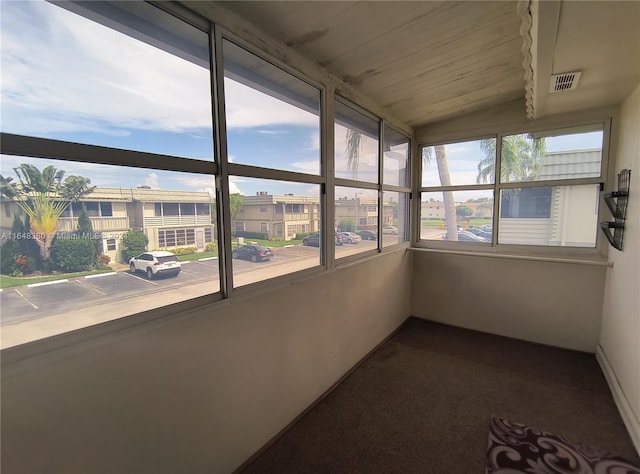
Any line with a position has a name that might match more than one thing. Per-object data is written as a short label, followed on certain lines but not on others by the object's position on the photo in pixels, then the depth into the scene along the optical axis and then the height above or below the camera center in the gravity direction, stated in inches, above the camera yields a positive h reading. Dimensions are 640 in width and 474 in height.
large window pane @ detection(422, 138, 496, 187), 128.5 +21.2
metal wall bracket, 88.2 -0.5
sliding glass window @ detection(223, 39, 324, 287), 61.3 +10.3
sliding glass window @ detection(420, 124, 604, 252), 111.4 +8.0
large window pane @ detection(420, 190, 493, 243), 131.1 -3.8
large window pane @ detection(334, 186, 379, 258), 94.7 -4.1
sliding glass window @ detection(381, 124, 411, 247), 121.2 +9.7
